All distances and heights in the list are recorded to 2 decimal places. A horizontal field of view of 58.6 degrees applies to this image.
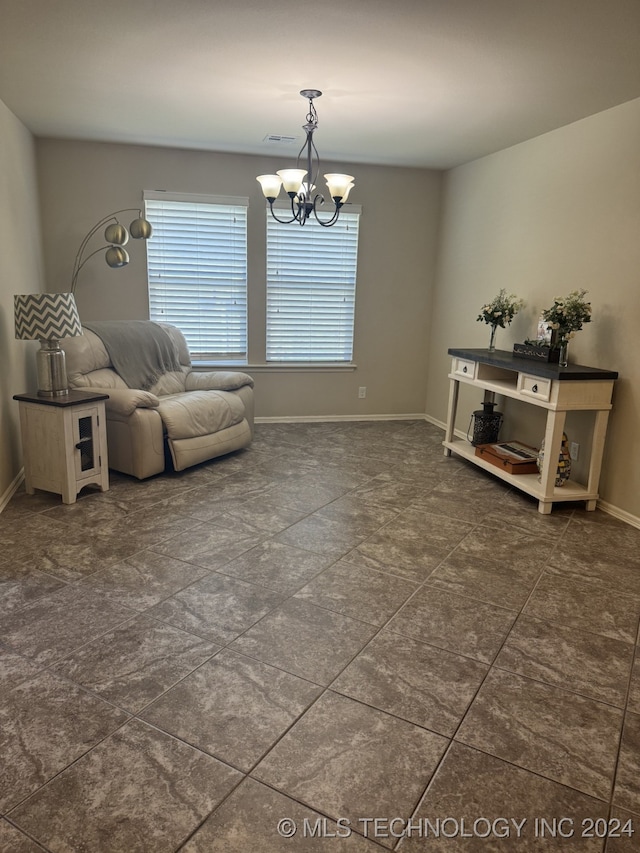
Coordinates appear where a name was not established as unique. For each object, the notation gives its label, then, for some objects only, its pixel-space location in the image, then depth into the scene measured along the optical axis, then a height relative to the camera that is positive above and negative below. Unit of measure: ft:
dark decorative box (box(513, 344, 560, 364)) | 12.38 -0.92
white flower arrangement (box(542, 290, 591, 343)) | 11.58 -0.07
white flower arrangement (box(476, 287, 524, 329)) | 14.15 -0.05
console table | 11.19 -1.78
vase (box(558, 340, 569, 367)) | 11.78 -0.86
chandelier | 10.97 +2.31
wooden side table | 11.23 -2.89
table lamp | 11.21 -0.65
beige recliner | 12.80 -2.71
